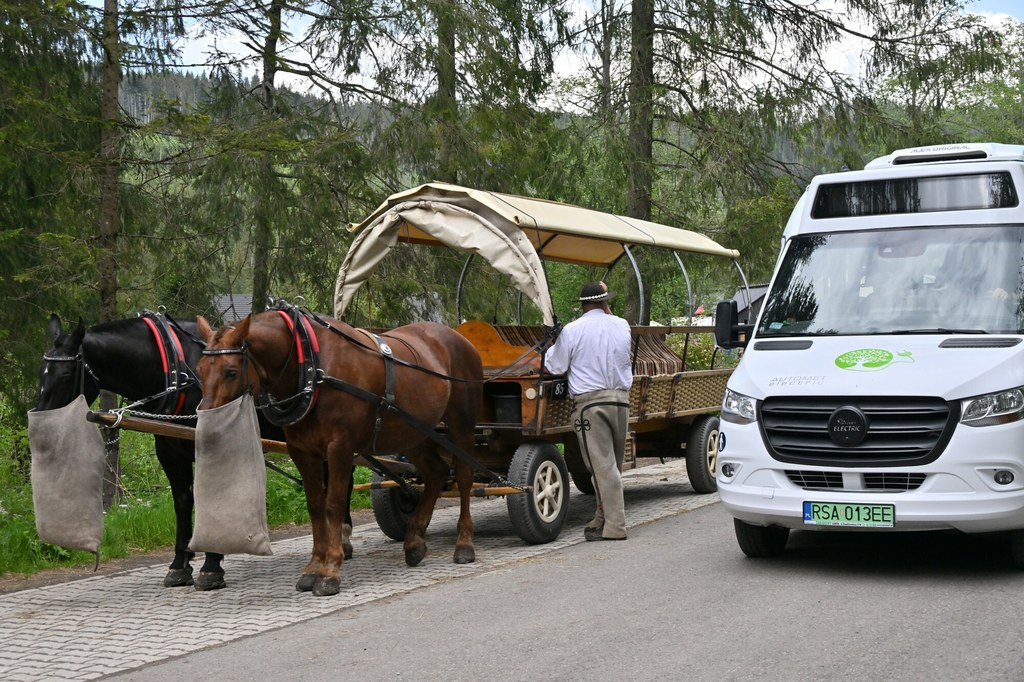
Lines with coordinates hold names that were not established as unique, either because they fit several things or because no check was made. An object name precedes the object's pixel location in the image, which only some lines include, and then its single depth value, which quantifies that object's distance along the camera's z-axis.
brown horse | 7.61
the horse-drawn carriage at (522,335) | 9.57
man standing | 9.71
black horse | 7.91
